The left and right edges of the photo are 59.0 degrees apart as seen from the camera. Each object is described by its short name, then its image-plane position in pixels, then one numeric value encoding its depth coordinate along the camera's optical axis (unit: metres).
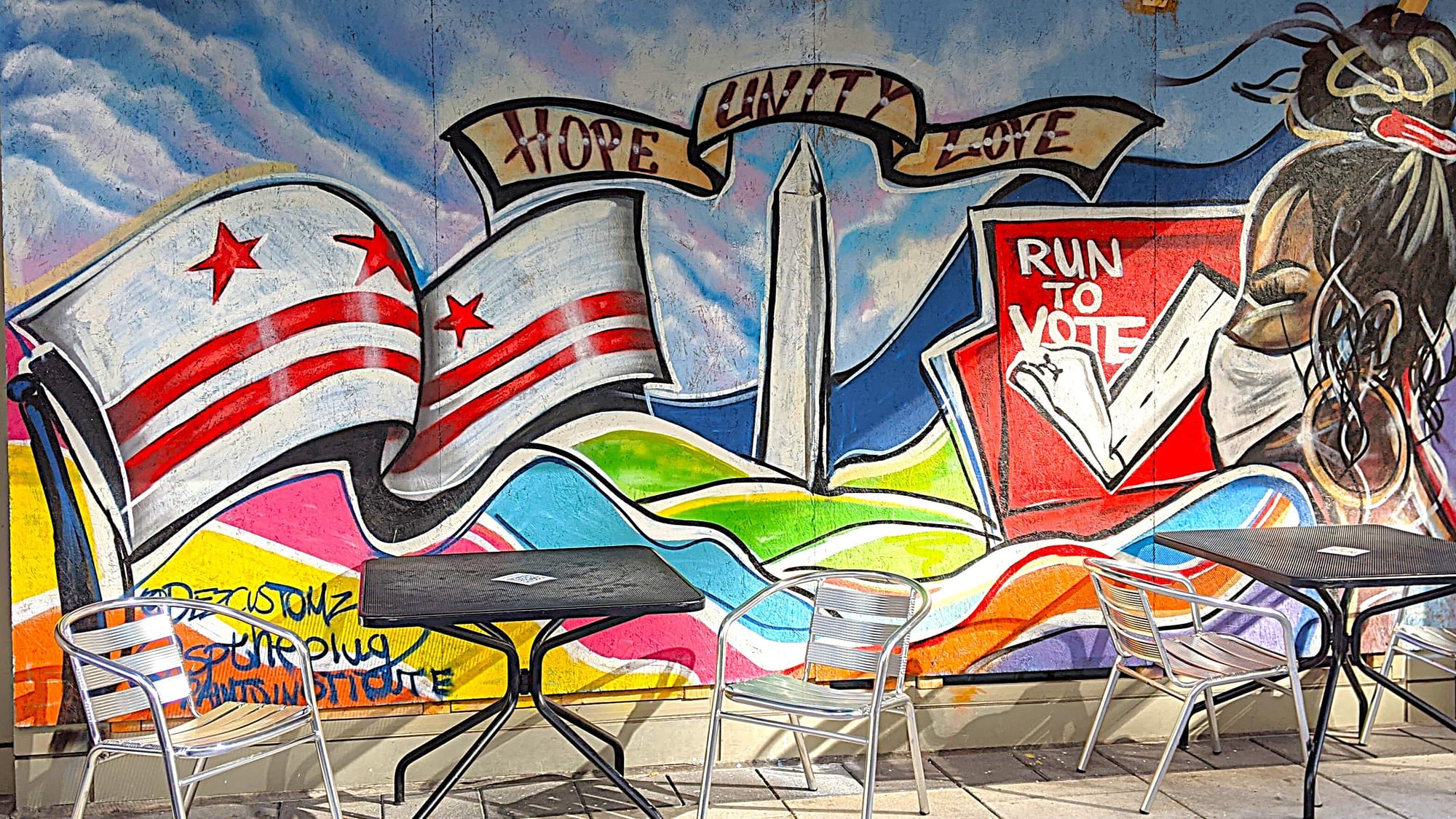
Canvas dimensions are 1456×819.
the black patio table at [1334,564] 4.02
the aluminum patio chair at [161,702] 3.42
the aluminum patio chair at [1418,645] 4.56
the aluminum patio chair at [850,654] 3.79
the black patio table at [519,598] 3.57
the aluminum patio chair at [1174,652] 4.04
